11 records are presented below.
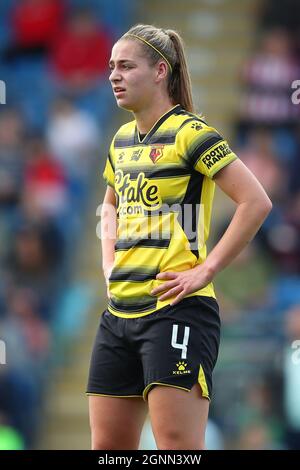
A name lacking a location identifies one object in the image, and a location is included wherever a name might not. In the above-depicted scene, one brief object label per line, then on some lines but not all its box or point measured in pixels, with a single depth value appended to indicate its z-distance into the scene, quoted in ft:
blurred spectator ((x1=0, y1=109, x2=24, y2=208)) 62.44
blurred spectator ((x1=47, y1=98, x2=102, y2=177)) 65.00
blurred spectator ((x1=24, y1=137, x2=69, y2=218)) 61.87
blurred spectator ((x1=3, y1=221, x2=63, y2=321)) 57.41
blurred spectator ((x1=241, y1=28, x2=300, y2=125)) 64.28
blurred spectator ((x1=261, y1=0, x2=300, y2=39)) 69.31
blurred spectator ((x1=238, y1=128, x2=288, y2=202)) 58.34
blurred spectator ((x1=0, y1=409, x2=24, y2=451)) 47.46
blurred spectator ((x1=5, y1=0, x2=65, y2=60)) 73.61
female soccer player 24.16
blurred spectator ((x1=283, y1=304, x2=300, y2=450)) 45.24
